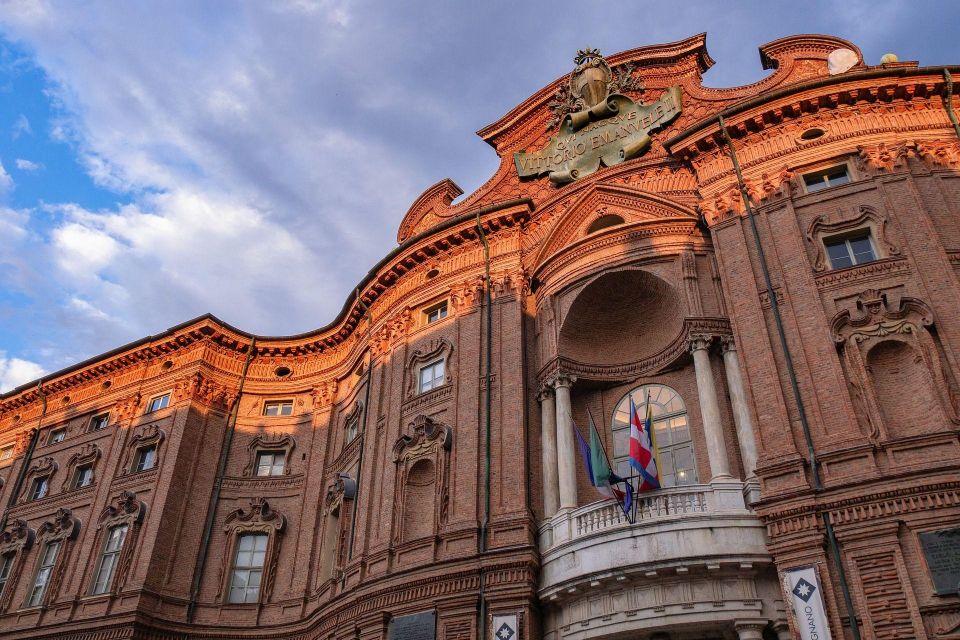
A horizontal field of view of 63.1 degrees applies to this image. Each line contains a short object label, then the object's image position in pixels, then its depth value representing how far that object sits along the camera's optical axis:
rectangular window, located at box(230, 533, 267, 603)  28.41
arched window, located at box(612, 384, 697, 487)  20.84
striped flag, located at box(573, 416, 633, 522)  18.56
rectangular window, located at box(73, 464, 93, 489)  32.75
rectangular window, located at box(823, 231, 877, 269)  20.36
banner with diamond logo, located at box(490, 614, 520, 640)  19.03
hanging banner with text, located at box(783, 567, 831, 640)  15.54
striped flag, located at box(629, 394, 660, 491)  18.64
